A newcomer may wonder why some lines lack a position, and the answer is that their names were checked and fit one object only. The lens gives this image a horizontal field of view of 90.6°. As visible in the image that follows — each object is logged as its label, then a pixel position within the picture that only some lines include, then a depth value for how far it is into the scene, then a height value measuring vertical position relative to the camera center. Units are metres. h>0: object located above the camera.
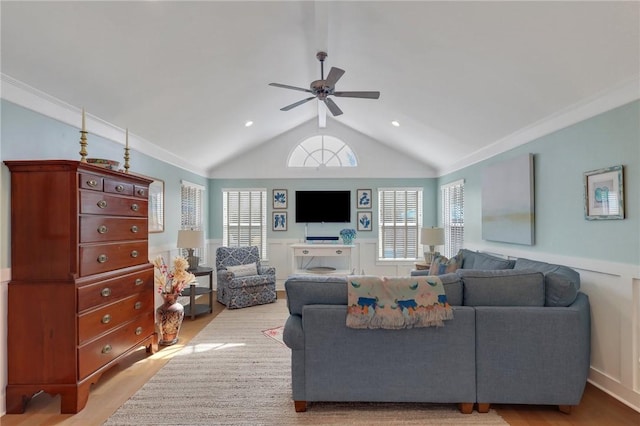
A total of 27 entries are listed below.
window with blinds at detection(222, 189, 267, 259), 6.41 -0.04
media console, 5.83 -0.84
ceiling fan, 2.80 +1.19
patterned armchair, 4.83 -0.98
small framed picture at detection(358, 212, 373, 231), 6.35 -0.11
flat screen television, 6.28 +0.14
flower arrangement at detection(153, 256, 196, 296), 3.40 -0.66
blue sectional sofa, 2.12 -0.96
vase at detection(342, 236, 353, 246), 6.09 -0.47
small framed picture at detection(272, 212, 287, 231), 6.36 -0.10
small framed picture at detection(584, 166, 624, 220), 2.38 +0.17
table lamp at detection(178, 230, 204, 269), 4.42 -0.32
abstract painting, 3.40 +0.16
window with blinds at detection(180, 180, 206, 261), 5.26 +0.14
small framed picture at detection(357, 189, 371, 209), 6.35 +0.34
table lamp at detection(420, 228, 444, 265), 4.98 -0.33
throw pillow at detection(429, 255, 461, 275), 3.78 -0.61
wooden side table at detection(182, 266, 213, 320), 4.29 -1.10
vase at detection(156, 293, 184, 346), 3.39 -1.10
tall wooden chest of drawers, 2.20 -0.48
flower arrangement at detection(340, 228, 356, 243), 6.08 -0.35
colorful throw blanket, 2.12 -0.60
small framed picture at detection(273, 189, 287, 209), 6.37 +0.34
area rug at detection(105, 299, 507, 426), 2.14 -1.38
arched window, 6.43 +1.27
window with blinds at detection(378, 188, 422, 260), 6.38 -0.13
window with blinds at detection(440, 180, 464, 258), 5.31 +0.00
